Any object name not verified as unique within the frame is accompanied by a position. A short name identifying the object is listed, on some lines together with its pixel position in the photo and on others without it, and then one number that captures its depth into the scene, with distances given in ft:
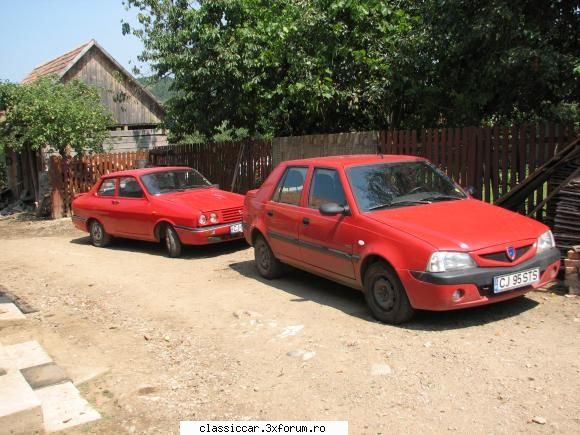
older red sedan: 29.84
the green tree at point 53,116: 49.67
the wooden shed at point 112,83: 74.74
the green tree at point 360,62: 30.32
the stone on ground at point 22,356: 16.03
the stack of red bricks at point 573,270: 19.49
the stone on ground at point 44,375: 14.75
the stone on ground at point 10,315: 20.29
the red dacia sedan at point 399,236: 16.20
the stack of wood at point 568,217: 20.76
